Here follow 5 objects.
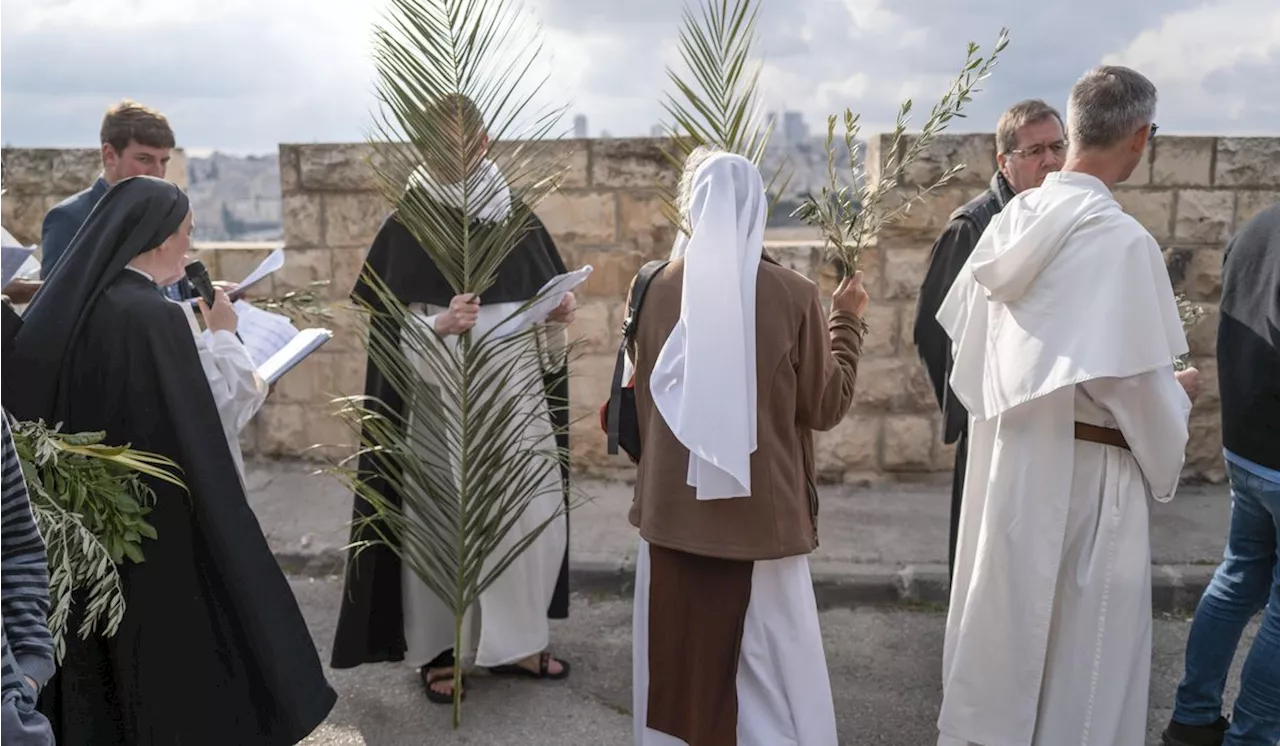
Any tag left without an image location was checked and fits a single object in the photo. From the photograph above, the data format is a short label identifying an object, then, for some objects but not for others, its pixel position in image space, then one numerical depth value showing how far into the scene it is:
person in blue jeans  3.29
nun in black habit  2.94
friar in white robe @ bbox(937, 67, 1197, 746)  2.89
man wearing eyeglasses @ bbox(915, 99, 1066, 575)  3.95
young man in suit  4.33
